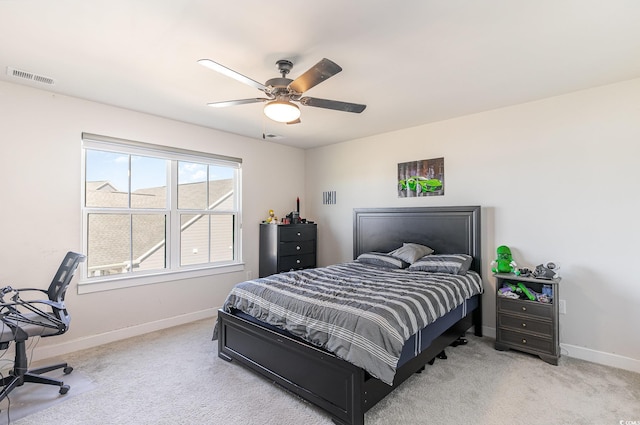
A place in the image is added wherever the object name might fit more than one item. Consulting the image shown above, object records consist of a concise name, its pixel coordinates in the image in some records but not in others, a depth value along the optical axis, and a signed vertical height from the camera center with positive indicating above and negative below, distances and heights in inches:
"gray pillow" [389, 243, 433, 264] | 145.0 -18.8
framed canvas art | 155.3 +18.8
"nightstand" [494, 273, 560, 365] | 110.3 -41.3
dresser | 178.5 -20.4
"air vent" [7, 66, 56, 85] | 101.6 +47.7
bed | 75.7 -38.5
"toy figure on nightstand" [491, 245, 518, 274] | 125.2 -20.2
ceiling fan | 82.4 +35.5
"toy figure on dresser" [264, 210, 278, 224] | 190.7 -3.3
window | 133.4 +1.6
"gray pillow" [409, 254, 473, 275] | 128.8 -21.9
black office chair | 84.7 -32.6
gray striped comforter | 74.0 -27.5
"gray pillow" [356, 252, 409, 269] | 146.4 -23.4
